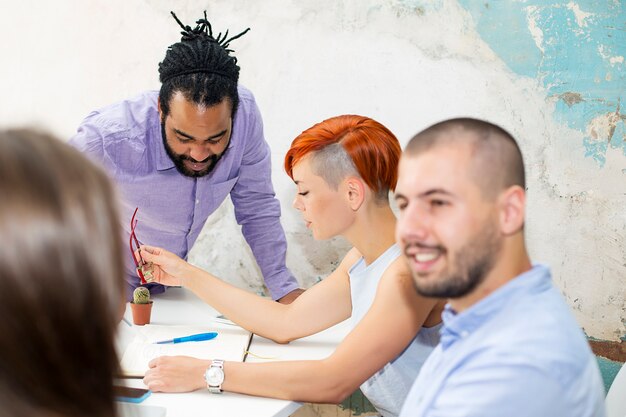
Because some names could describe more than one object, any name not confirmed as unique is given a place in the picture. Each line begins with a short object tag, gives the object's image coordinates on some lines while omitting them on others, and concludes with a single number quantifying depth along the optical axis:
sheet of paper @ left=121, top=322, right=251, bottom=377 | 1.80
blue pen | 1.97
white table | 1.59
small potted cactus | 2.08
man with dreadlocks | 2.22
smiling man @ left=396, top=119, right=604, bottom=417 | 1.11
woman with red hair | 1.66
